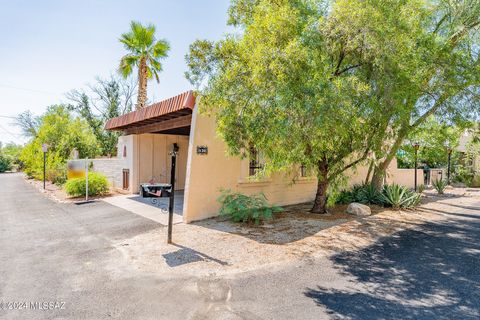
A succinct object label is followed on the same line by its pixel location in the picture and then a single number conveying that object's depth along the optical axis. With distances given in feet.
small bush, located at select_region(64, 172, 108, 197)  39.43
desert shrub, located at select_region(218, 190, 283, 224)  25.07
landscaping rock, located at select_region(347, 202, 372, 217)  30.76
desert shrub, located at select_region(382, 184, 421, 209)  34.45
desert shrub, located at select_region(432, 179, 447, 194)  50.89
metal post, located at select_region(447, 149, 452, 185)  64.60
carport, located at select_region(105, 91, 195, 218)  34.71
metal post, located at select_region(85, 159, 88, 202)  37.70
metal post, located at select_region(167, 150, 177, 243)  18.49
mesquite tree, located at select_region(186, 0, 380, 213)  17.53
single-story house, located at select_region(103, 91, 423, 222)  25.64
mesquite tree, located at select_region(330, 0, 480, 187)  18.99
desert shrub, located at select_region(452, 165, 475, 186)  67.99
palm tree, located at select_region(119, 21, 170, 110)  57.82
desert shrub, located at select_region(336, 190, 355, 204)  37.44
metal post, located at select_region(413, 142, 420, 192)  48.16
